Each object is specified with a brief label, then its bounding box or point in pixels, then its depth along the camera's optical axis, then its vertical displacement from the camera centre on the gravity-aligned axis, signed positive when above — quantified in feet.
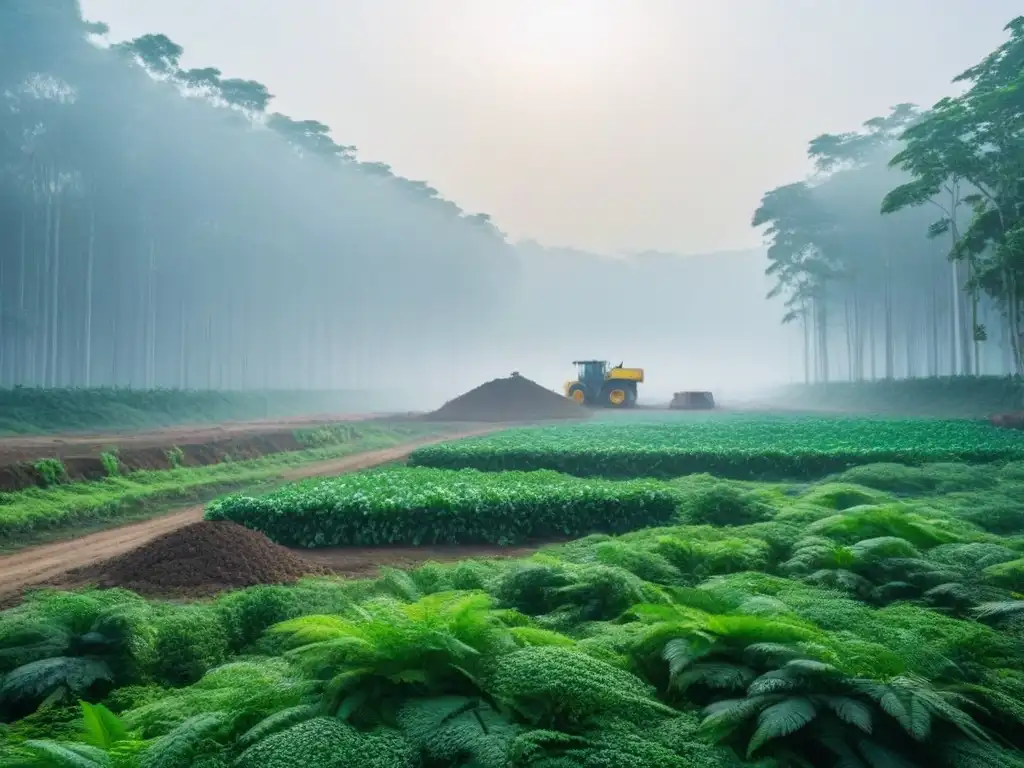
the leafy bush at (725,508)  37.24 -5.29
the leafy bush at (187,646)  19.90 -6.91
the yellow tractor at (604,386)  170.91 +5.84
